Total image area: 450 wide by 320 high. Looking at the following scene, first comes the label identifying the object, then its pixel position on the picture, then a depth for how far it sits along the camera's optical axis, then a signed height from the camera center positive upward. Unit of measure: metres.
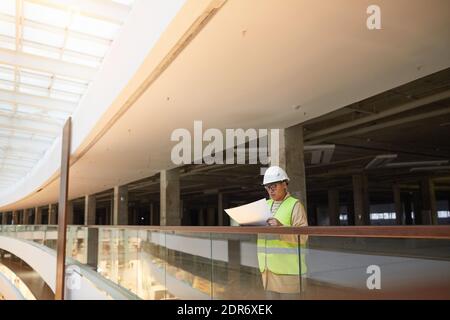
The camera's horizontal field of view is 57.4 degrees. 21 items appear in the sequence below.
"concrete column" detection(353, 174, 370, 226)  17.67 +0.60
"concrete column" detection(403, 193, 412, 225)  31.18 +0.12
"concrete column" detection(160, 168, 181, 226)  12.86 +0.52
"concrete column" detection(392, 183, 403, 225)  22.62 +0.45
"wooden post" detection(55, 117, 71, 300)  9.56 +0.14
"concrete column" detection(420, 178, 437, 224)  18.42 +0.62
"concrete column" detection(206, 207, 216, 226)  42.56 -0.12
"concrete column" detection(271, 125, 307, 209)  7.49 +1.00
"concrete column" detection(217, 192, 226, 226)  27.69 +0.59
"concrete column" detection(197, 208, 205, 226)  44.60 -0.22
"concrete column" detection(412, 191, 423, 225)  26.30 +0.26
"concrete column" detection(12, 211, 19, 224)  48.87 -0.17
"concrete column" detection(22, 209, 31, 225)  44.66 +0.05
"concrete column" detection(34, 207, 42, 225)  37.22 +0.11
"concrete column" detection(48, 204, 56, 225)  33.75 +0.08
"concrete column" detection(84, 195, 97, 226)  23.16 +0.43
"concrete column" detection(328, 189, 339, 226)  24.11 +0.43
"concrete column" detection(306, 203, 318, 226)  38.53 -0.06
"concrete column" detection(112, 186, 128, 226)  18.12 +0.42
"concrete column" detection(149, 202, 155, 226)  36.97 +0.42
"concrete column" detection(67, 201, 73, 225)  33.22 +0.15
